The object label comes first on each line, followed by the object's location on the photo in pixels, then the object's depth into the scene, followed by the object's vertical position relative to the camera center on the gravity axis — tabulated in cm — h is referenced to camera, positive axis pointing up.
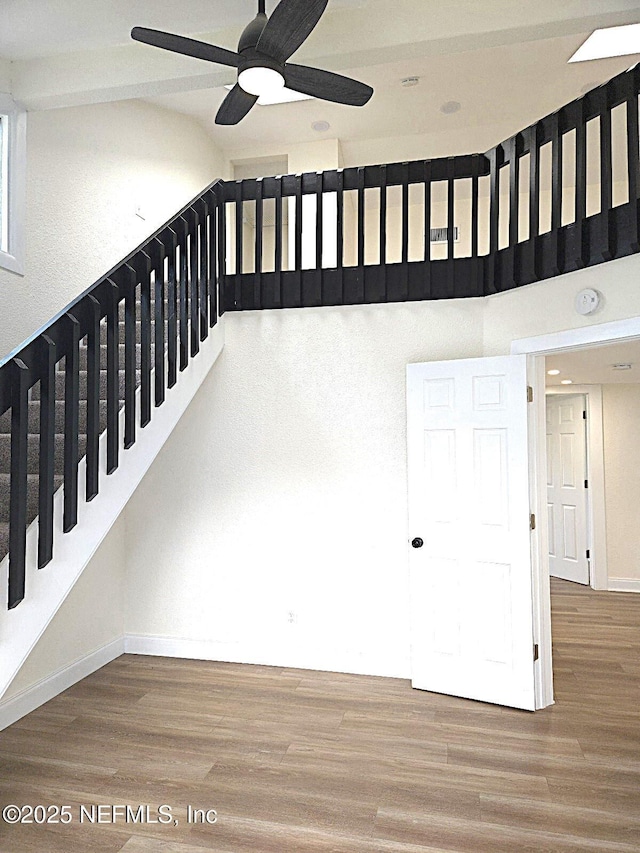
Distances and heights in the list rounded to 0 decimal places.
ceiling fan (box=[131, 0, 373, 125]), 235 +158
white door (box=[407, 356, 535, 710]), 377 -49
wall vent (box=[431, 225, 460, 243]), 748 +251
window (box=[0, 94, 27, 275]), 402 +168
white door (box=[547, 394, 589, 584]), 710 -42
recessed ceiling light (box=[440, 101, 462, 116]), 577 +310
